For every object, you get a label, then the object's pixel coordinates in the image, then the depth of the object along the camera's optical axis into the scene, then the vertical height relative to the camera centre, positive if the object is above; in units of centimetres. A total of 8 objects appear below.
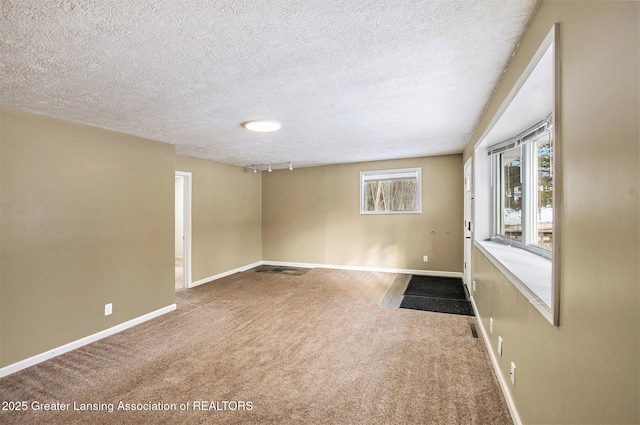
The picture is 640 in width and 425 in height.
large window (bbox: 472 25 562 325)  123 +23
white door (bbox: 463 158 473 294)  441 -15
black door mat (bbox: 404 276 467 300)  453 -123
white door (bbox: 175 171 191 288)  517 -30
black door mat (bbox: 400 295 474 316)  387 -125
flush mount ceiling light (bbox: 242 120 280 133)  317 +95
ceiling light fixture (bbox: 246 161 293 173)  606 +99
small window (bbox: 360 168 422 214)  590 +43
